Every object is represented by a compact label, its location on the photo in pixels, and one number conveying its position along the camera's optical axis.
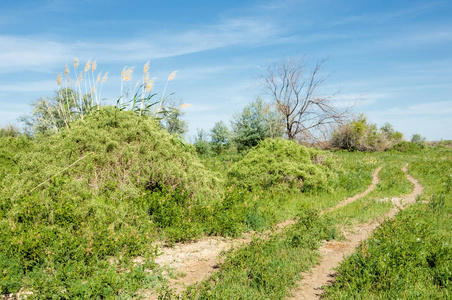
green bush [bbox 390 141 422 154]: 44.10
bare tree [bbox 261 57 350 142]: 24.98
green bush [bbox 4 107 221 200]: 7.28
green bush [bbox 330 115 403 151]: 42.53
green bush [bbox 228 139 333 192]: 11.53
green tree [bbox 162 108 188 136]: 34.31
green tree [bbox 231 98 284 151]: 22.59
